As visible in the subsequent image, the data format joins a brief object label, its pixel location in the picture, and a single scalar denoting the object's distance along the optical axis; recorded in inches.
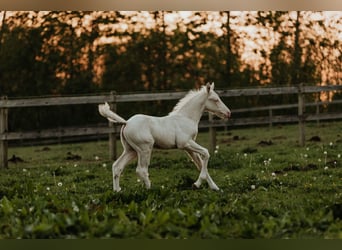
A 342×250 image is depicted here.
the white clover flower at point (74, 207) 336.9
